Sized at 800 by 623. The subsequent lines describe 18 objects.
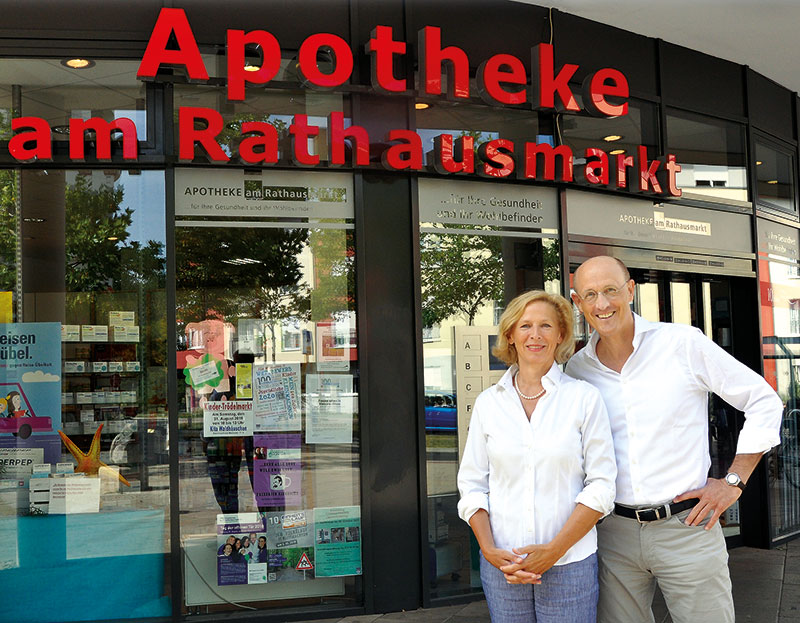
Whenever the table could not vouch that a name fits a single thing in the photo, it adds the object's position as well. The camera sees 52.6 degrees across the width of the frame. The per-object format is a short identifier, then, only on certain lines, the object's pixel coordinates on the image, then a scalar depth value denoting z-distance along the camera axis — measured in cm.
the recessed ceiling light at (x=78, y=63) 530
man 275
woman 263
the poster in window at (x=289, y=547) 546
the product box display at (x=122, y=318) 536
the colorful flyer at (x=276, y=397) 552
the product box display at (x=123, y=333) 536
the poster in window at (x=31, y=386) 529
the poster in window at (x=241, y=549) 538
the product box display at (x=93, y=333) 534
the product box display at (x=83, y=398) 533
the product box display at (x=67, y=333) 533
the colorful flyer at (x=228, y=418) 541
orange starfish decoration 531
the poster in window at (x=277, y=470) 549
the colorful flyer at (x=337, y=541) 546
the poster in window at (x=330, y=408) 555
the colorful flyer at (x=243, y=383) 550
